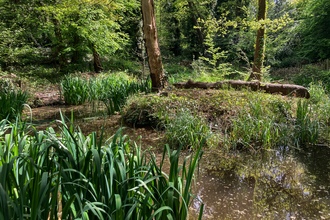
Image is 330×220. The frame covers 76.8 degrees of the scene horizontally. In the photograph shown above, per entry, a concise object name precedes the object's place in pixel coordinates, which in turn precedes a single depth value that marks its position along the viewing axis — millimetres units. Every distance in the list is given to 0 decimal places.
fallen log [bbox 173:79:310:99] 5715
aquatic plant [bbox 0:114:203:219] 1115
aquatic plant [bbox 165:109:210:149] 3623
